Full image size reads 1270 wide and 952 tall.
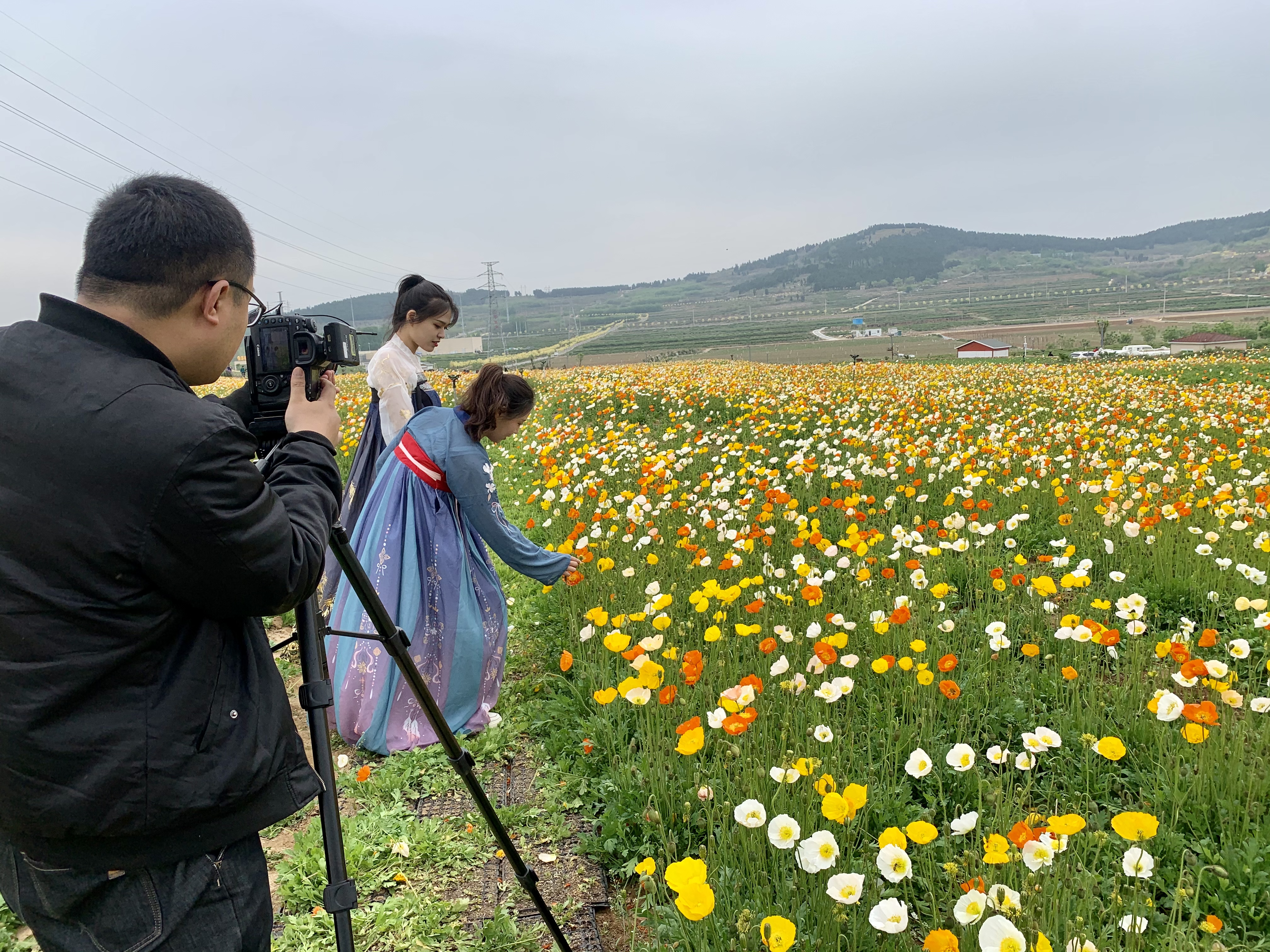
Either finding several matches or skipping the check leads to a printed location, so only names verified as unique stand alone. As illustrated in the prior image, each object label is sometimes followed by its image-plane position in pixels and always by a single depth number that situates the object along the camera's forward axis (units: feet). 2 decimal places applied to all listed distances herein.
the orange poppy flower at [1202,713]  6.11
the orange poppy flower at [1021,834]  5.15
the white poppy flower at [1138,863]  5.08
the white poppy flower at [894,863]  5.40
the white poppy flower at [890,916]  5.03
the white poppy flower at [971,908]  4.66
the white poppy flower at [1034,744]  6.66
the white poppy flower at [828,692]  7.49
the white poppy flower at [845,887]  5.31
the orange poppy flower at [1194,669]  6.97
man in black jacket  3.52
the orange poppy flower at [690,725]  6.92
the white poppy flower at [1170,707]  6.73
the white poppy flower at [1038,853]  5.03
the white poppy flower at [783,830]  5.83
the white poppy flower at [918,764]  6.63
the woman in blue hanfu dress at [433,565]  10.94
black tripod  4.62
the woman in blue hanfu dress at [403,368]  12.67
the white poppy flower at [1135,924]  4.94
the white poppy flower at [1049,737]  6.48
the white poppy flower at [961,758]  6.77
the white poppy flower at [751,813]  6.09
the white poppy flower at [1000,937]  4.40
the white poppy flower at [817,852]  5.50
